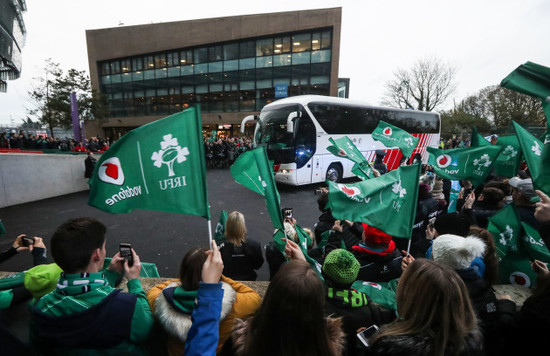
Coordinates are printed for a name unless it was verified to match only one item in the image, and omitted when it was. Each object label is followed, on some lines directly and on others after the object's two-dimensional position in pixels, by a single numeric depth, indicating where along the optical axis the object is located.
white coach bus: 11.12
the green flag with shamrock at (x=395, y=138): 6.02
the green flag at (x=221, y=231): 3.83
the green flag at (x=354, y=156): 4.94
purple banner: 18.69
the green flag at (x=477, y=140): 5.28
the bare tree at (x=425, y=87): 34.78
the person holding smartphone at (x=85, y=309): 1.33
